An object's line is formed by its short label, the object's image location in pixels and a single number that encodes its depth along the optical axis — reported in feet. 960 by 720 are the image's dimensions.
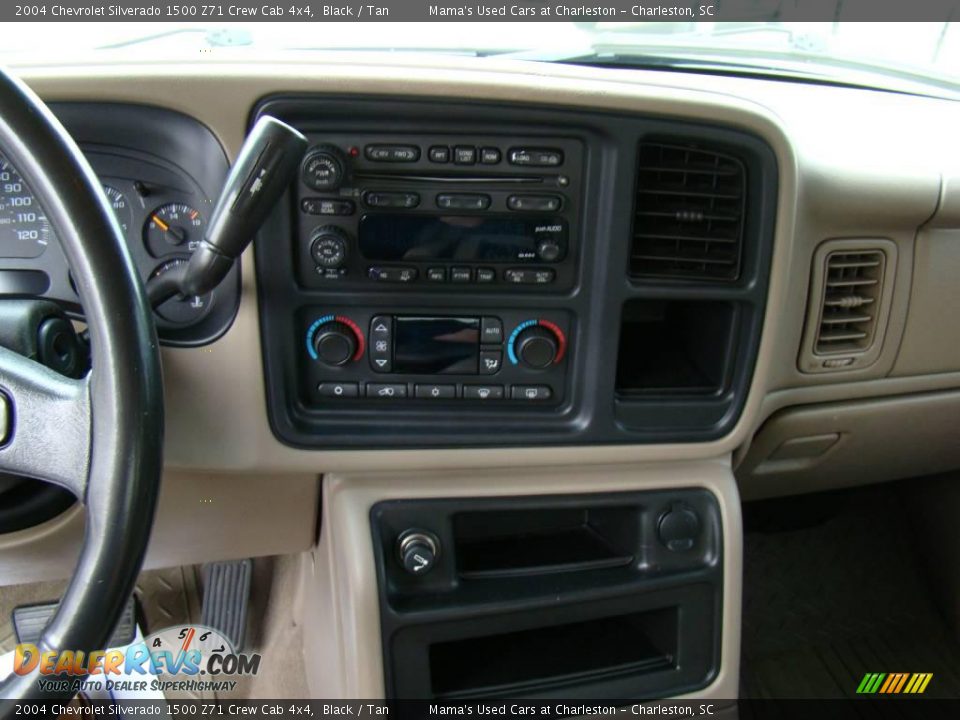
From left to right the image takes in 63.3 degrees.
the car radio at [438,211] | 2.88
